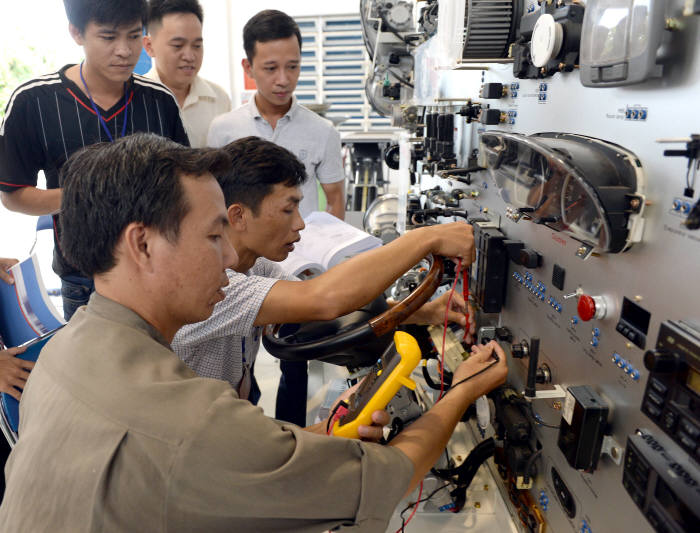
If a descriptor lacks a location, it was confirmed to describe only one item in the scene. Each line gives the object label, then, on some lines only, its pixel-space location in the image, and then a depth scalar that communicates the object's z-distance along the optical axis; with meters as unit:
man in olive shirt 0.74
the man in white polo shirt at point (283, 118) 2.44
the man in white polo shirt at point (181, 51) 2.47
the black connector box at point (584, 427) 0.98
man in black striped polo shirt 1.78
